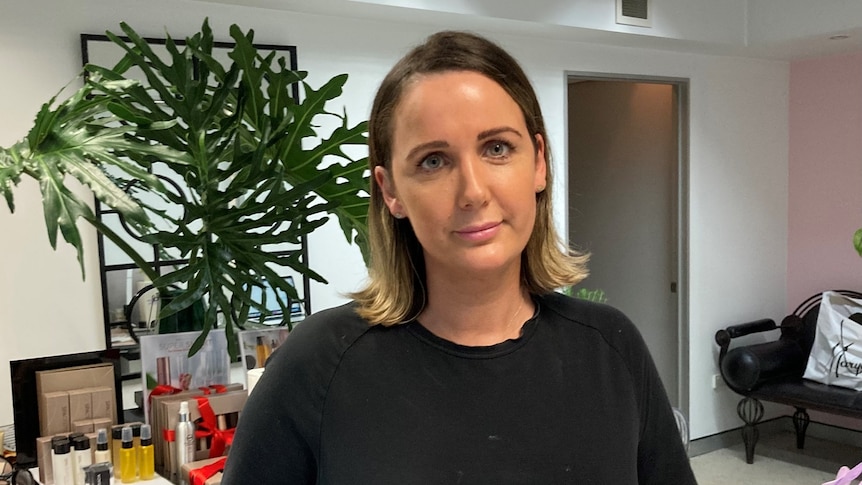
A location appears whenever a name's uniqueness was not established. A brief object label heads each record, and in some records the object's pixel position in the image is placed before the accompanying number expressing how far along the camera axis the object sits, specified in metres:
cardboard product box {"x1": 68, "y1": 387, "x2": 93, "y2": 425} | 2.22
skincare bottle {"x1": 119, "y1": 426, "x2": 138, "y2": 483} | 2.13
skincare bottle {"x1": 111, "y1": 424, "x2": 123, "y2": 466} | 2.18
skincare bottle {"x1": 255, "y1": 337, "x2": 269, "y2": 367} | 2.24
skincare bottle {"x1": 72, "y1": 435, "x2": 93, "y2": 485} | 2.10
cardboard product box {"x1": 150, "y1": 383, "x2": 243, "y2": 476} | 2.17
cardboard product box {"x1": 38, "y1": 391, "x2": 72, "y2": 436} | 2.20
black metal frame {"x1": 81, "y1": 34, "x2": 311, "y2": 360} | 2.92
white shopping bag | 4.34
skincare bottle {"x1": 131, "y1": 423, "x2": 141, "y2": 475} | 2.15
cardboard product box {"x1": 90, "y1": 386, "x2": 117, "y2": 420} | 2.24
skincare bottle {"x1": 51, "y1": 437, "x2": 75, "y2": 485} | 2.08
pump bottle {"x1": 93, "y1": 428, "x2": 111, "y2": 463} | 2.12
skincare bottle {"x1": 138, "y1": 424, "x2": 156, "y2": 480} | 2.14
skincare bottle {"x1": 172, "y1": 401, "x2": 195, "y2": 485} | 2.11
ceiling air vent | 4.05
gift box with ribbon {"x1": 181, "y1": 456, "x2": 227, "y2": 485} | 1.99
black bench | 4.30
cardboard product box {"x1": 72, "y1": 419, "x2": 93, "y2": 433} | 2.21
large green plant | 1.70
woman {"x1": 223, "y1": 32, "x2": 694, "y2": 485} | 1.03
